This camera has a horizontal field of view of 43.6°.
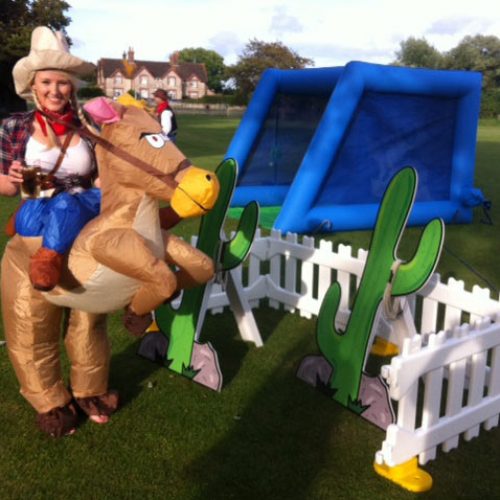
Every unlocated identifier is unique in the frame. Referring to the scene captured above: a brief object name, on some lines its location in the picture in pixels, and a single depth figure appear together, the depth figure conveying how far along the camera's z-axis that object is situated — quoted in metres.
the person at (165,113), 10.84
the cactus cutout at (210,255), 3.85
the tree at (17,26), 24.58
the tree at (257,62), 48.75
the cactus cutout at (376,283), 3.19
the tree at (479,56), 56.31
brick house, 70.88
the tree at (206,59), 97.19
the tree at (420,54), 59.88
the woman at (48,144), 2.85
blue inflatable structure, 7.71
